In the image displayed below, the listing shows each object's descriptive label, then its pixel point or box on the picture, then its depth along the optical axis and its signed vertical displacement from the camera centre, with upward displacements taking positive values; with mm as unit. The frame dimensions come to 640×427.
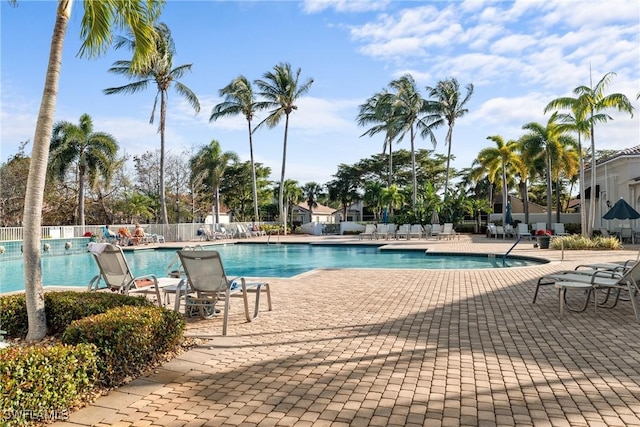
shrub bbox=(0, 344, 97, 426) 2541 -925
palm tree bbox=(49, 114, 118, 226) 27297 +4557
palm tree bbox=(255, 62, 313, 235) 34844 +9994
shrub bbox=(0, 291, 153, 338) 4473 -816
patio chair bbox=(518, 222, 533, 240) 24469 -612
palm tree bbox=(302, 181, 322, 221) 67056 +4602
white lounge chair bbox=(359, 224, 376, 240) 27531 -546
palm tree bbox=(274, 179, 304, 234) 52688 +3658
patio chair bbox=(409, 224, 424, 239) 26950 -575
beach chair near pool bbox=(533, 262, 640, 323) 5698 -839
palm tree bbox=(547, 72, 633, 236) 17938 +4583
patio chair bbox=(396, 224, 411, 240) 26797 -563
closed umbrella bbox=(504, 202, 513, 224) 29509 +260
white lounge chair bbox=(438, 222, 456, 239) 26245 -637
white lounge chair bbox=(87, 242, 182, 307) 5918 -641
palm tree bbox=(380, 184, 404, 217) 32262 +1789
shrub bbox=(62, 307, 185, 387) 3351 -871
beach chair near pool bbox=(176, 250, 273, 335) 5250 -714
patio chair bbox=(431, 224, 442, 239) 26556 -526
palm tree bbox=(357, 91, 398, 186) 34653 +8383
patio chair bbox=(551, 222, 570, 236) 26375 -558
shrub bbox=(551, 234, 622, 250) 17203 -932
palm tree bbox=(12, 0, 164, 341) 4113 +844
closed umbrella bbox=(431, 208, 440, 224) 29948 +229
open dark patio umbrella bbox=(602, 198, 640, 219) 16984 +238
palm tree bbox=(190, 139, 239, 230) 39156 +5080
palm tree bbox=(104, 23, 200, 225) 26641 +8779
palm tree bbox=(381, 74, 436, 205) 33844 +8156
